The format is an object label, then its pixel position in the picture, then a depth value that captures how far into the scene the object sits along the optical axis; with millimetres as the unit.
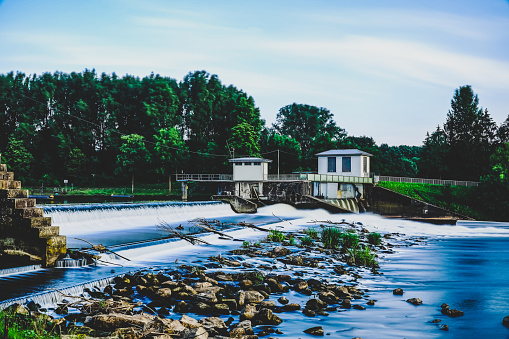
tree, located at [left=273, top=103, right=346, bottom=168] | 99500
